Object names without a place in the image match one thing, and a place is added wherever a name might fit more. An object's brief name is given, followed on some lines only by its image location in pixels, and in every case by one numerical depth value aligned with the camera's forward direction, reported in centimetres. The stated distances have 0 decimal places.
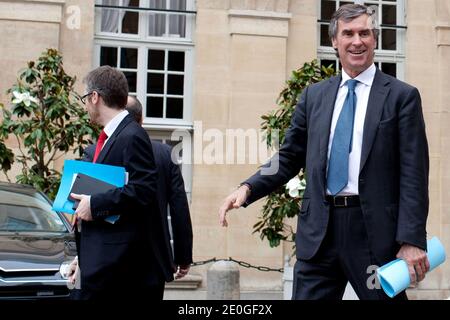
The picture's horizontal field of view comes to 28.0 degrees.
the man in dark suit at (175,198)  598
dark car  702
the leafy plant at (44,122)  1093
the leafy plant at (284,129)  1112
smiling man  420
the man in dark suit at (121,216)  457
